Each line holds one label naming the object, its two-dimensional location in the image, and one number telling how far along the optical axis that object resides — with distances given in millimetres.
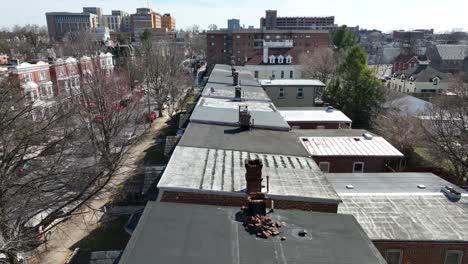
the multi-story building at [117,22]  174625
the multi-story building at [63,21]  144875
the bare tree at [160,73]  39969
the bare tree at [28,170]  11352
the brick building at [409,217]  10438
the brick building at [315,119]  24984
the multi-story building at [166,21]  177900
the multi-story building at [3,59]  46681
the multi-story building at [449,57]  71250
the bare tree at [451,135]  20359
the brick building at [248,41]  73500
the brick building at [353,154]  18203
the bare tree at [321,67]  46750
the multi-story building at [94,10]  185138
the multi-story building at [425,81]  46750
